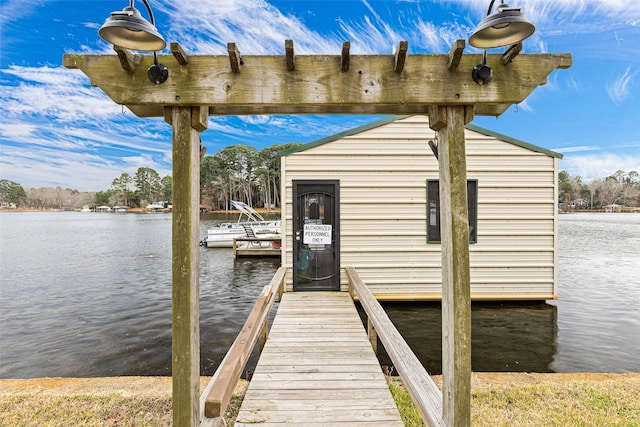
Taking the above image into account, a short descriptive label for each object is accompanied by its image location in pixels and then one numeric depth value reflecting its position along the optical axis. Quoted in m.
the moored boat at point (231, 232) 17.14
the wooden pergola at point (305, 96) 1.83
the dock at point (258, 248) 14.76
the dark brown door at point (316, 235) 6.09
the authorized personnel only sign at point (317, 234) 6.13
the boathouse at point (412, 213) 6.15
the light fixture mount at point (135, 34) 1.56
